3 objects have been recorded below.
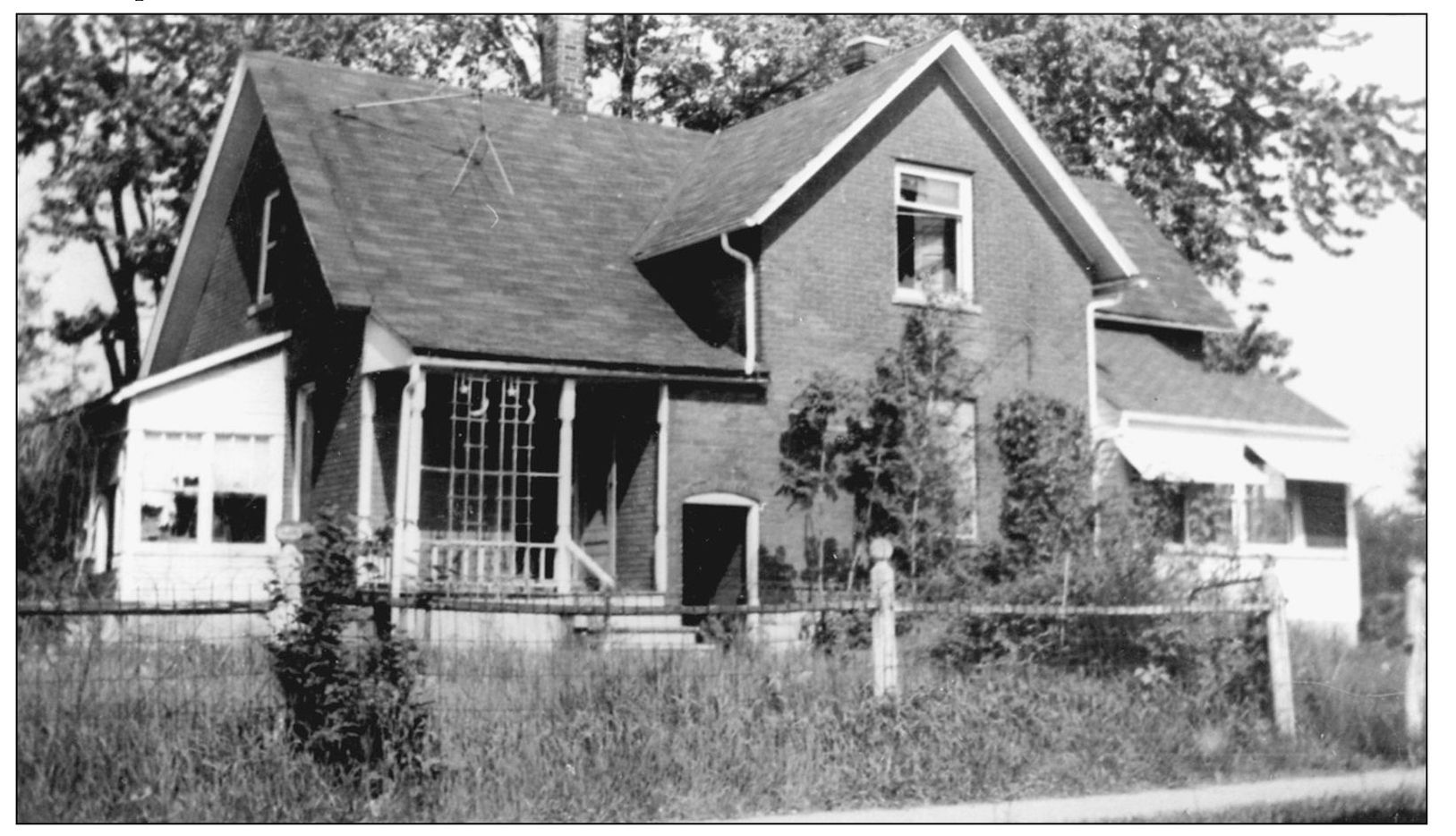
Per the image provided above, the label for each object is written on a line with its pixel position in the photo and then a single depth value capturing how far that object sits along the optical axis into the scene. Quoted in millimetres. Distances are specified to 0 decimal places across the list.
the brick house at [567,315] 17750
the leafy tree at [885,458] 18422
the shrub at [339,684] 9250
